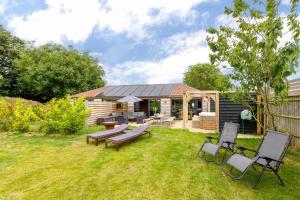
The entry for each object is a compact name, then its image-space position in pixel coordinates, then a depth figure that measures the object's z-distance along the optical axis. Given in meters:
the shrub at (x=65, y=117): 7.64
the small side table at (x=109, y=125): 8.75
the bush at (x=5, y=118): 8.69
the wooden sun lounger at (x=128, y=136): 5.47
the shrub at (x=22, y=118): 8.09
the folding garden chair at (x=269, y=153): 3.22
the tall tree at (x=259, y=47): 3.57
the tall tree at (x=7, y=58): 19.54
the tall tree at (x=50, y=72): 18.15
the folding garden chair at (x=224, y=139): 4.37
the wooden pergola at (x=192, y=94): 8.60
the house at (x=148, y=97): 14.58
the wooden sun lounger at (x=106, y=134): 6.16
